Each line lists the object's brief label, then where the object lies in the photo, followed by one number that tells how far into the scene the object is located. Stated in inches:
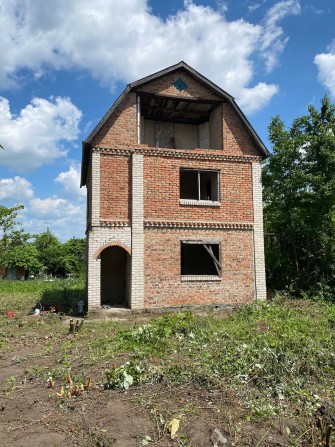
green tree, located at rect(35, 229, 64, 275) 1723.7
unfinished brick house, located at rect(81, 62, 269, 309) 500.1
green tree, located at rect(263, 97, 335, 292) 608.1
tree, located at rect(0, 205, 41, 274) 831.7
